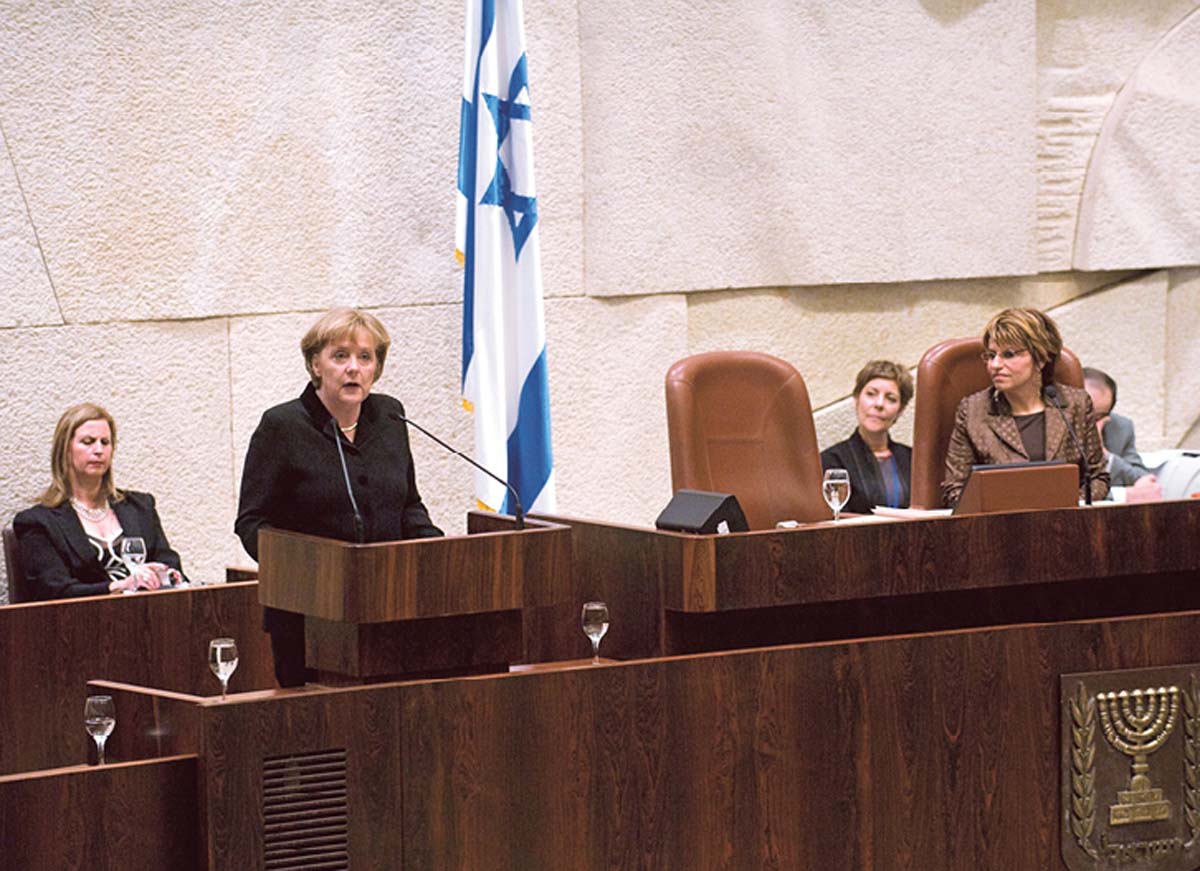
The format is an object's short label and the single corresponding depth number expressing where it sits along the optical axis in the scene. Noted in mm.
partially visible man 14062
